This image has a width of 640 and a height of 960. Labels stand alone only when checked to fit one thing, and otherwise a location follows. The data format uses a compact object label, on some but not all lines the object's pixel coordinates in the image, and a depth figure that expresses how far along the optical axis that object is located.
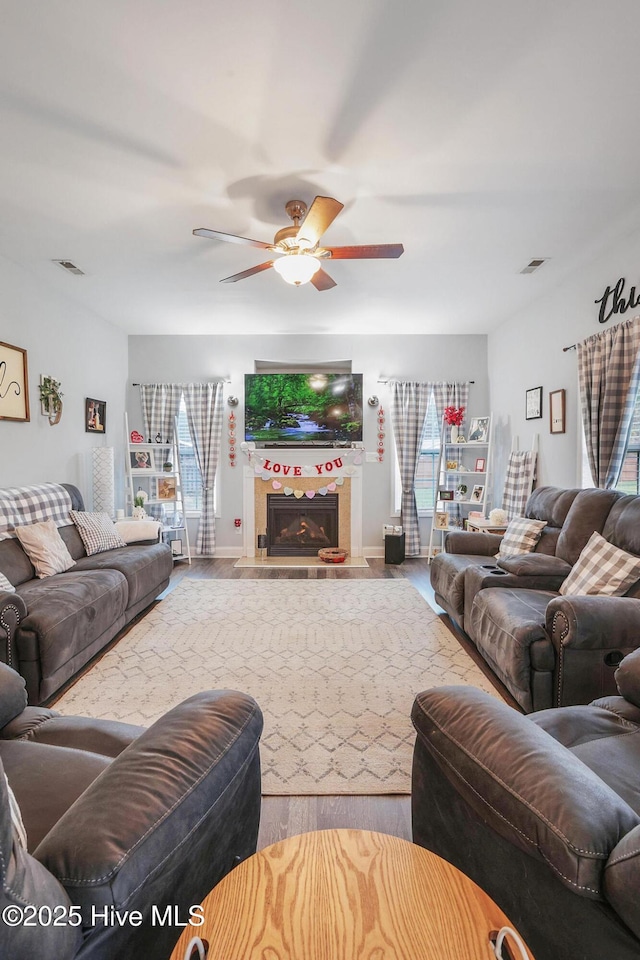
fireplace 5.89
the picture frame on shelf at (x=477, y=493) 5.40
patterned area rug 2.04
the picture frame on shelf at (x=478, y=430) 5.50
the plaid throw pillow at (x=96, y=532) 3.85
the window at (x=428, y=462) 5.89
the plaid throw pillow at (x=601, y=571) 2.34
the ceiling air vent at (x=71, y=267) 3.63
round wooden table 0.75
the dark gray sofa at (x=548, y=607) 2.04
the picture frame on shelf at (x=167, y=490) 5.57
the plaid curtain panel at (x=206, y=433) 5.76
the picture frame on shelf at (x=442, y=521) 5.65
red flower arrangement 5.50
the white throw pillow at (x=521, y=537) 3.32
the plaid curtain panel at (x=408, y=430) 5.75
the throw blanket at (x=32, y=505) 3.25
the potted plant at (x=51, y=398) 4.04
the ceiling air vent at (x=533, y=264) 3.55
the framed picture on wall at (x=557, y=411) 4.00
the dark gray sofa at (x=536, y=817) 0.86
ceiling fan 2.46
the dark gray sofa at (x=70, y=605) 2.36
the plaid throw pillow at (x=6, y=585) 2.66
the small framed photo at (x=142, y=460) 5.48
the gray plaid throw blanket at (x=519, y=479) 4.53
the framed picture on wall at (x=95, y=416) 4.84
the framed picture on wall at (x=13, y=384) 3.54
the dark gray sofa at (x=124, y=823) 0.70
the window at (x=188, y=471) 5.93
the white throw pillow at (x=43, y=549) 3.22
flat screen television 5.68
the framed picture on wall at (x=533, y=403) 4.46
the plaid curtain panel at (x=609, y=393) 3.02
